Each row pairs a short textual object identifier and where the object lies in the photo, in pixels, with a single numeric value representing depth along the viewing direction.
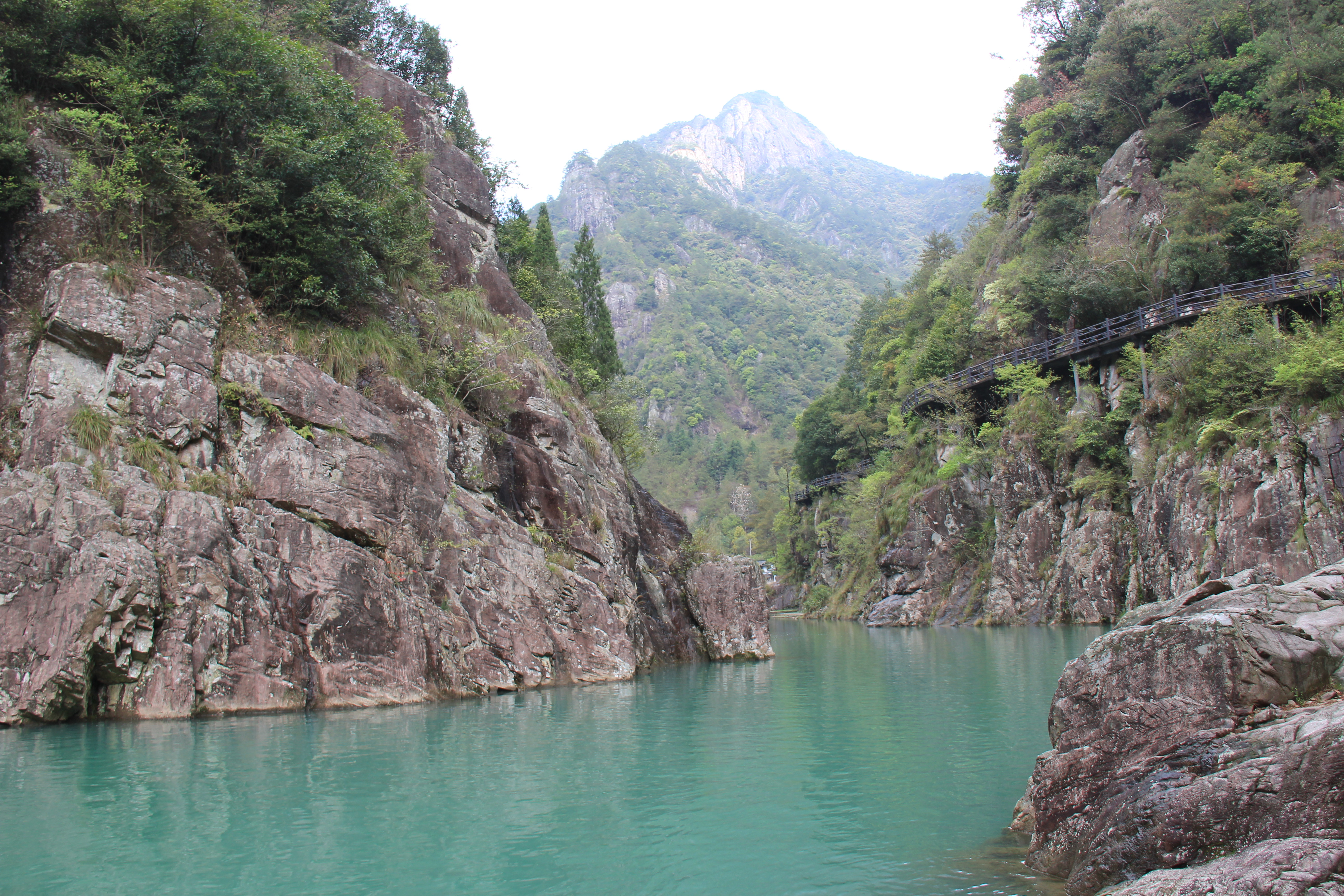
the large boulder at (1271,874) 4.58
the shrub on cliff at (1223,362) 29.03
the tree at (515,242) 33.69
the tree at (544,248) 35.91
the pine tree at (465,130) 34.19
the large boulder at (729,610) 27.33
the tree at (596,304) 40.28
